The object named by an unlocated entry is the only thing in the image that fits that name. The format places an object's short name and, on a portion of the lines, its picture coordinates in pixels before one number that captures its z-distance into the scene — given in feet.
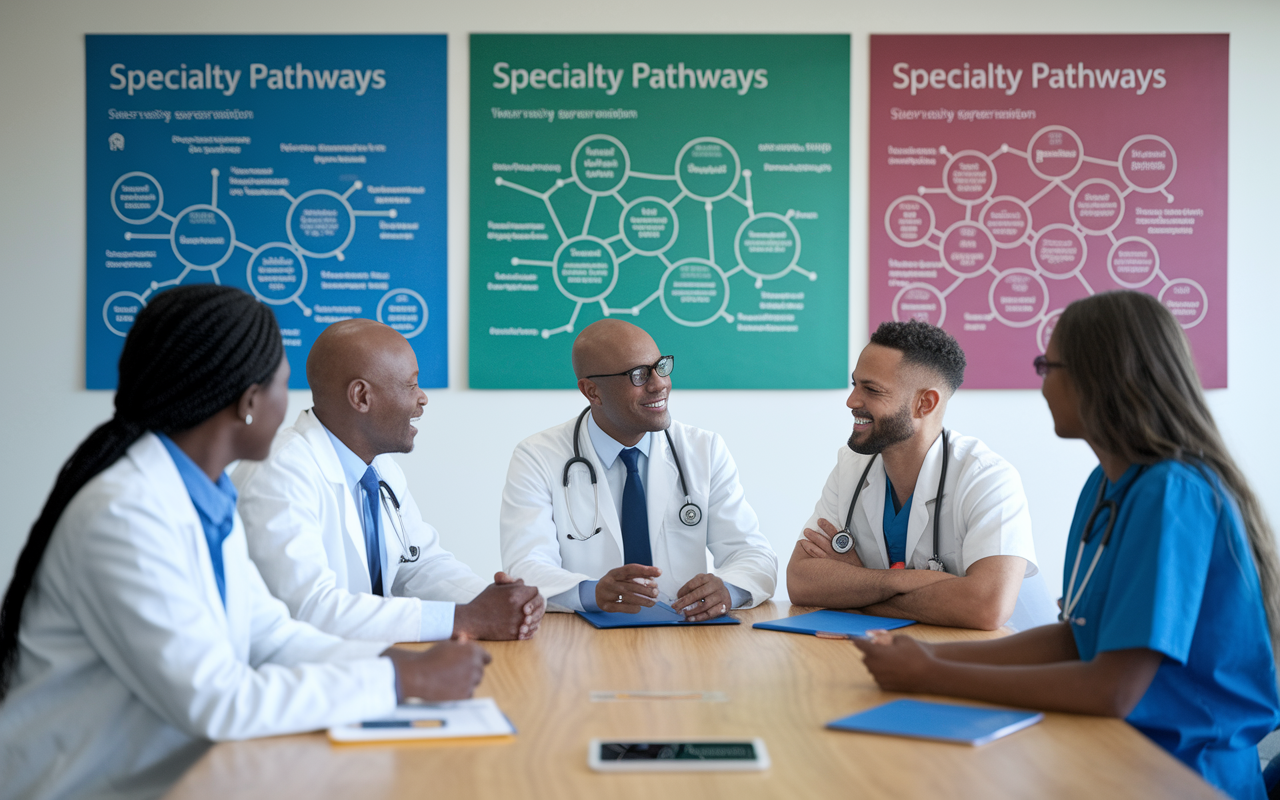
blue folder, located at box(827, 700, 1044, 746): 4.48
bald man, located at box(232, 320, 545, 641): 6.69
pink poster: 12.65
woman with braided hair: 4.33
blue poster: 12.53
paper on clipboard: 4.43
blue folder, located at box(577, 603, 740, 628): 7.22
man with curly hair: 7.54
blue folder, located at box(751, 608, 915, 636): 6.96
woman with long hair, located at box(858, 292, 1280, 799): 4.77
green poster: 12.57
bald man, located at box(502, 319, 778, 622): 9.08
